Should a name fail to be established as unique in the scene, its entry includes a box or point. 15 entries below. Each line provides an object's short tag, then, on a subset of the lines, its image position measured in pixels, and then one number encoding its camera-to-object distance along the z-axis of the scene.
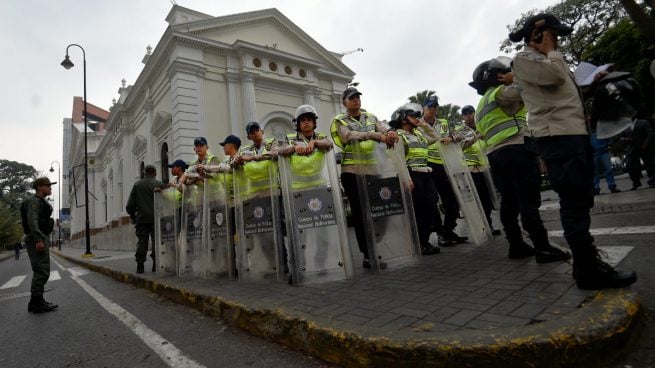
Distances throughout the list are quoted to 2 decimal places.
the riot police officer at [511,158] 3.14
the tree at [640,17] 6.00
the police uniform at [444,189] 5.23
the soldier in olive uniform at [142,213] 6.51
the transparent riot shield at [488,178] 5.62
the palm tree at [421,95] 40.08
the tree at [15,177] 65.69
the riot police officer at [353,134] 4.05
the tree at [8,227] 30.34
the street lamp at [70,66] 16.78
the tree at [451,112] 40.72
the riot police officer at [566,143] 2.20
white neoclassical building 14.39
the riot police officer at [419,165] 4.86
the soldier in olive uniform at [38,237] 4.70
